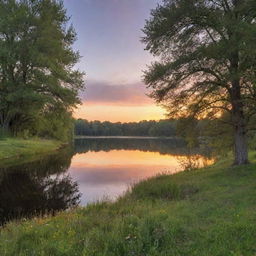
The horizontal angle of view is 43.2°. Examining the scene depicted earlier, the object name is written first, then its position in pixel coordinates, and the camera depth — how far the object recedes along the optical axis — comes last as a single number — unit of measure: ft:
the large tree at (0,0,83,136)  114.01
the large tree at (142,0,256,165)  53.98
